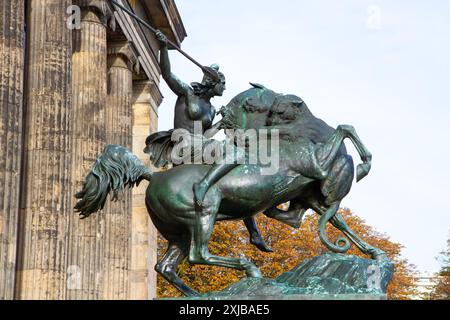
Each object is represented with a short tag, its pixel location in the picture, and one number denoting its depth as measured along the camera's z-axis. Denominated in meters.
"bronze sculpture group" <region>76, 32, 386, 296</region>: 9.30
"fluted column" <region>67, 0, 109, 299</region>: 24.05
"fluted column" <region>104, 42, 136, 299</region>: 28.36
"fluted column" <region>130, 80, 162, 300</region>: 34.59
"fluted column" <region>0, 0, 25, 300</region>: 17.89
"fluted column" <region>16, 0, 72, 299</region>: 20.17
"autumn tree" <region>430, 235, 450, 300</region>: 49.72
